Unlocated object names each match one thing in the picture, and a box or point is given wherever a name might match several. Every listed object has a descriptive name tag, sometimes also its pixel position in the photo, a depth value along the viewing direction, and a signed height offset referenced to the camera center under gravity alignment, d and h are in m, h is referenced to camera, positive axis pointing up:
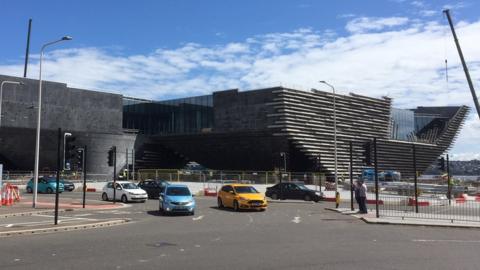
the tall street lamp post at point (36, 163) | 28.56 +0.33
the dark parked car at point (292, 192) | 39.91 -1.63
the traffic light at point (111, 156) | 31.59 +0.84
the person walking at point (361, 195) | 26.44 -1.17
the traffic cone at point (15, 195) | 32.78 -1.66
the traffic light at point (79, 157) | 23.57 +0.60
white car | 35.50 -1.55
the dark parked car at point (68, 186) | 51.98 -1.64
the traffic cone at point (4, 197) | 30.19 -1.62
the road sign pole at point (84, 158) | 26.23 +0.60
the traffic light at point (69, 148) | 21.08 +0.89
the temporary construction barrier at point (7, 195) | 30.09 -1.51
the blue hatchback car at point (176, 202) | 25.11 -1.51
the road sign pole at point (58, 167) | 18.55 +0.07
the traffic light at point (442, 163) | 33.38 +0.63
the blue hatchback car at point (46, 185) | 46.47 -1.38
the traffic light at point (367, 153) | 26.49 +0.95
